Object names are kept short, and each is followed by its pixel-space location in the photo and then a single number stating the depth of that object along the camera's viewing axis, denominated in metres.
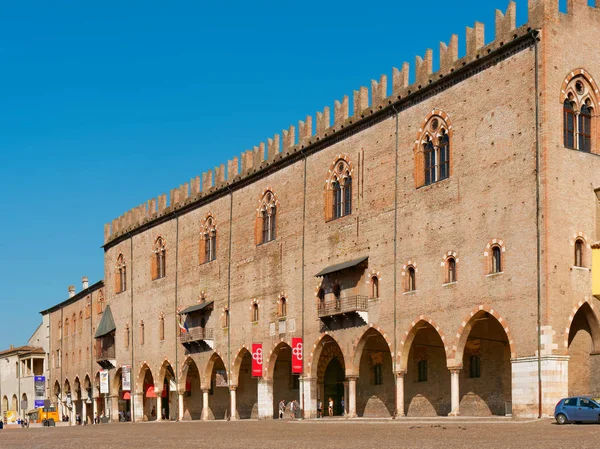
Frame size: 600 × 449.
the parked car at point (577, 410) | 28.77
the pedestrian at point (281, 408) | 48.59
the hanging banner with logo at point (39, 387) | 79.08
